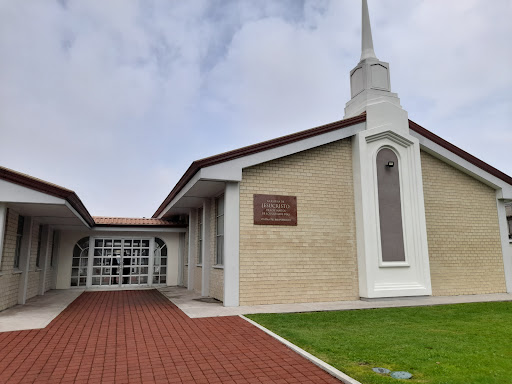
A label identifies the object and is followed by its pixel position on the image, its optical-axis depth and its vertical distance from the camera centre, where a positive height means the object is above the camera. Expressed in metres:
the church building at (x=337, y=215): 10.22 +1.28
